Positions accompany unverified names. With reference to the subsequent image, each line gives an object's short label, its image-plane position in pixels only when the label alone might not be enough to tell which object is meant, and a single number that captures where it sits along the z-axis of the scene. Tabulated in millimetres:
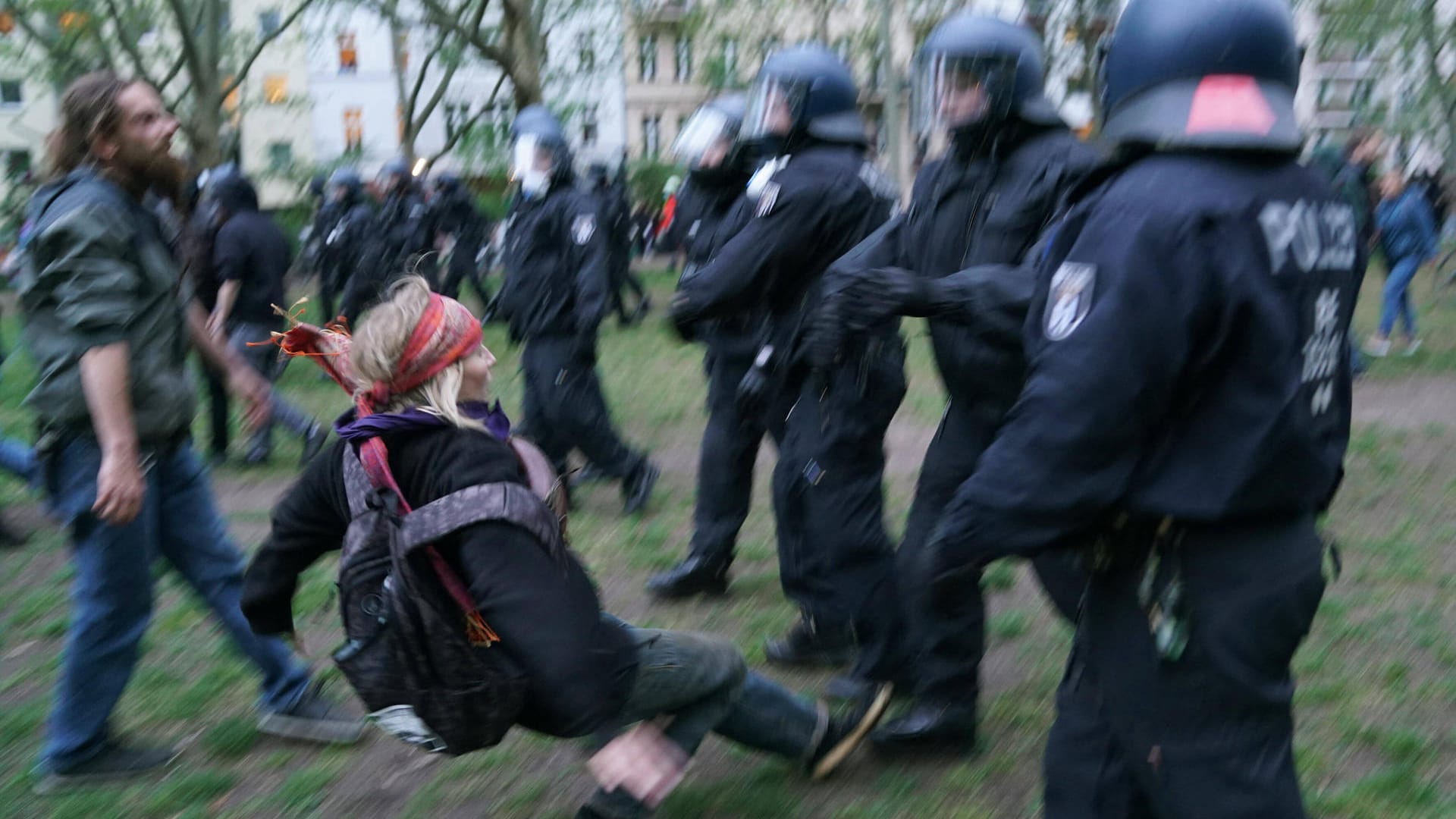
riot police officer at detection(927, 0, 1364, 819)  1939
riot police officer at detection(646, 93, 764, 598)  5117
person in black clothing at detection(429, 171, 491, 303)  15203
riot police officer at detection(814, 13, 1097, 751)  2873
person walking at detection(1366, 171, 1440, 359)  11141
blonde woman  2504
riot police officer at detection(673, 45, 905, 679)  4059
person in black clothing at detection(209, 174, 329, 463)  8148
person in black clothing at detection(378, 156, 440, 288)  13469
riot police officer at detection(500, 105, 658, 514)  6551
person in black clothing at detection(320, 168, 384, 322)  13094
